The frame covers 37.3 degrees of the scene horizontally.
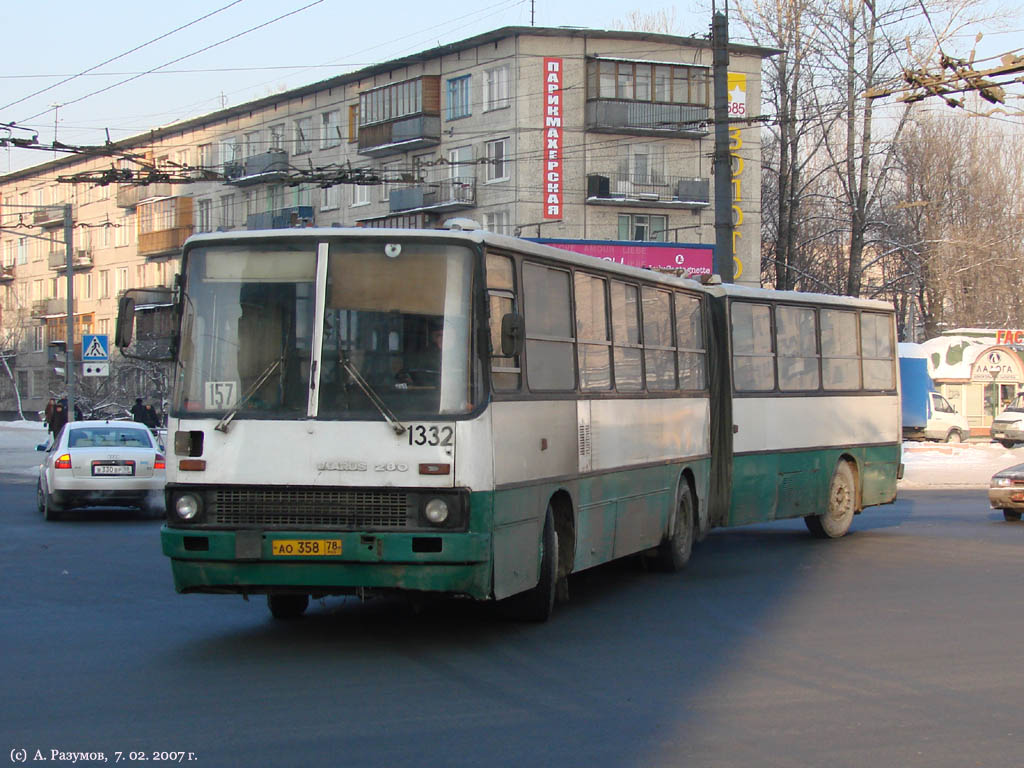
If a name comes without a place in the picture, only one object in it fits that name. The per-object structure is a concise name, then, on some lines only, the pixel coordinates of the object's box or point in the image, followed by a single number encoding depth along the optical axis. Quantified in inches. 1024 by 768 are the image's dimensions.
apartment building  2080.5
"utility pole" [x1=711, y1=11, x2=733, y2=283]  906.7
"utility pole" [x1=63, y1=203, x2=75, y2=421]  1590.8
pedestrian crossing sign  1427.5
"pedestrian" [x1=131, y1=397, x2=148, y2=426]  1809.8
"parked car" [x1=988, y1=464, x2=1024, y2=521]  833.5
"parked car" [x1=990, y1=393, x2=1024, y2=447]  1921.8
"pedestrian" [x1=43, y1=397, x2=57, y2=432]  1767.2
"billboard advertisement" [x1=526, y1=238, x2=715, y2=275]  1957.4
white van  2054.6
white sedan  856.3
